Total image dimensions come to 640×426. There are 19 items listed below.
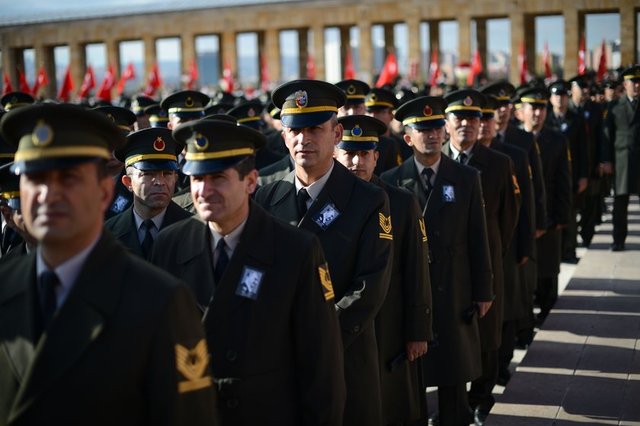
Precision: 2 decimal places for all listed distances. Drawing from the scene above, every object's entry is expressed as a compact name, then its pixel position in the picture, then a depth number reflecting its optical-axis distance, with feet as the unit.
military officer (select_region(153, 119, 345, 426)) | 12.51
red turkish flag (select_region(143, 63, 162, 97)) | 85.81
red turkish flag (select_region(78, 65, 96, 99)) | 76.64
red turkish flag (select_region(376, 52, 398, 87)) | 78.79
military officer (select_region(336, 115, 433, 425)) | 18.52
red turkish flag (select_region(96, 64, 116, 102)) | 70.38
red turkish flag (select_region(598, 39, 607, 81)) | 82.91
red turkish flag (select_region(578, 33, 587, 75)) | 82.94
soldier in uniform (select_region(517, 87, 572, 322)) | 33.71
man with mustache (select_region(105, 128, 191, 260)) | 18.79
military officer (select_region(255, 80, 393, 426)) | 15.98
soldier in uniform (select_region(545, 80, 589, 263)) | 42.91
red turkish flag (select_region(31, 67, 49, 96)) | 75.61
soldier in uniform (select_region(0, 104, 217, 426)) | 9.23
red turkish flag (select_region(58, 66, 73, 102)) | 71.51
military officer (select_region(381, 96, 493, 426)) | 21.70
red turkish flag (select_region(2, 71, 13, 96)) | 68.91
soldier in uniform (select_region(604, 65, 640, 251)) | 43.52
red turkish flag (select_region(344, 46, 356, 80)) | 82.45
